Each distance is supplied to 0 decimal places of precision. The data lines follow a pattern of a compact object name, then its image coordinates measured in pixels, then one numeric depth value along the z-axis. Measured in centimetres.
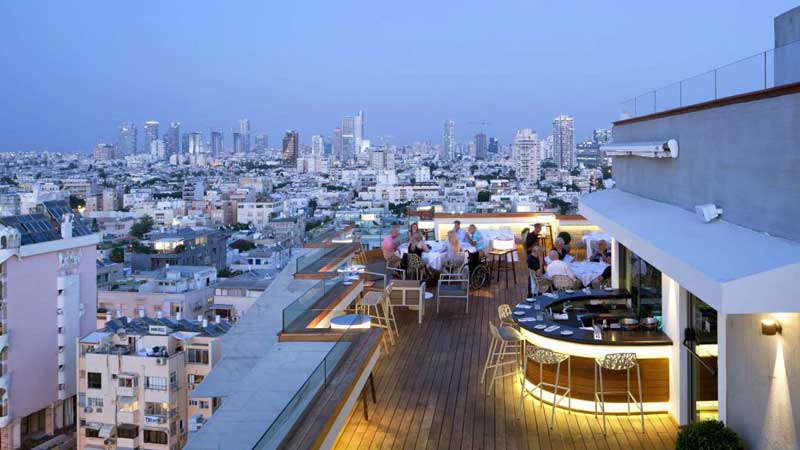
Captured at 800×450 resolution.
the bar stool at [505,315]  687
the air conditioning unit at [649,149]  555
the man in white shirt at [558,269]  880
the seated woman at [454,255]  1075
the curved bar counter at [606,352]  547
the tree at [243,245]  6815
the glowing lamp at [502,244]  1178
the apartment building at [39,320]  2364
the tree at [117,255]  6134
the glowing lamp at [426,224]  1510
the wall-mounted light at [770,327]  369
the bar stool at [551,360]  548
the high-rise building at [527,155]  10444
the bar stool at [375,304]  774
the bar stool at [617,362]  525
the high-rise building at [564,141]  10738
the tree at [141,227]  7488
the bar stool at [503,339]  613
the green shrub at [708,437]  409
